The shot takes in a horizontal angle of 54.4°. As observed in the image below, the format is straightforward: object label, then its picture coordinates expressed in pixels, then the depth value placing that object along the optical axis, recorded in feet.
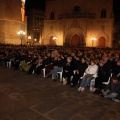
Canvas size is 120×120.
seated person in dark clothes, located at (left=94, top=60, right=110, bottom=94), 14.76
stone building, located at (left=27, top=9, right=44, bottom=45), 139.47
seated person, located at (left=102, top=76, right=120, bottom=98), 12.43
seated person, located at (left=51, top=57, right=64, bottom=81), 18.48
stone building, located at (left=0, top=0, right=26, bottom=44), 65.79
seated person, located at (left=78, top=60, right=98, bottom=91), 15.03
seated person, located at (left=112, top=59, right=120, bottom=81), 15.84
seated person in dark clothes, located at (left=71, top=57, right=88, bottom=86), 16.24
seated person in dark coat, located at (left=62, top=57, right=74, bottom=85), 16.88
